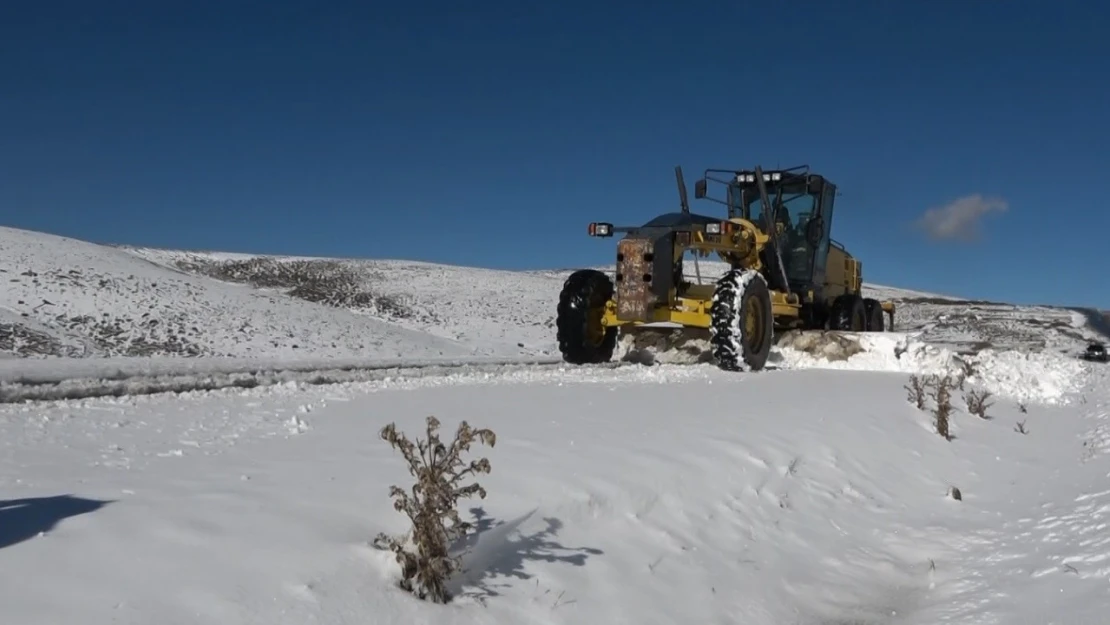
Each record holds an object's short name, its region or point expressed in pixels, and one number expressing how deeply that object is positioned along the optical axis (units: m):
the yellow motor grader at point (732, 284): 11.59
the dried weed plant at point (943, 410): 9.03
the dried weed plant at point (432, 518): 3.60
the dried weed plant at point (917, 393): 9.66
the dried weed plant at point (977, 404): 10.30
